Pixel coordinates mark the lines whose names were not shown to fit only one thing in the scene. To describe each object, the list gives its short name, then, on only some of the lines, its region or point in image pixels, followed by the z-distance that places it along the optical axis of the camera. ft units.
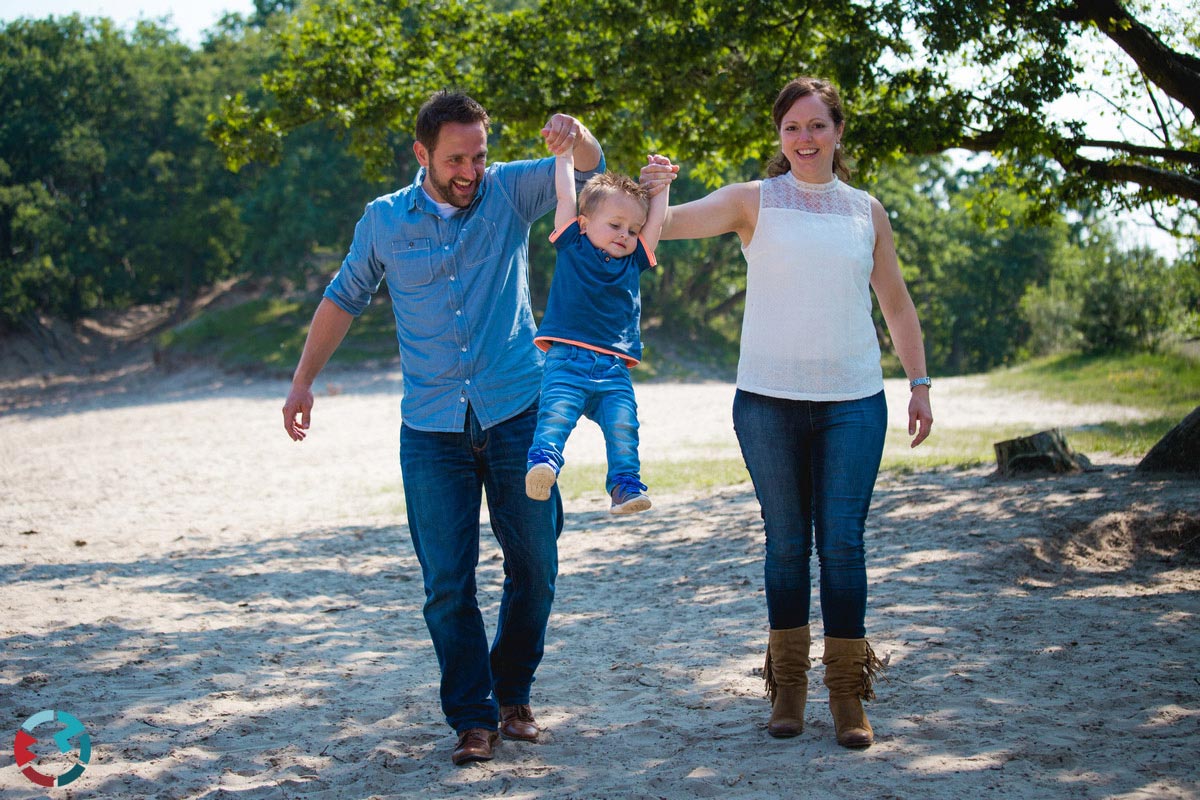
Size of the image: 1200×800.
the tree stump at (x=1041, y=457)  30.78
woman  12.11
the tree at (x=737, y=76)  29.63
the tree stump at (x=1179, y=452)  27.89
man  12.34
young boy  12.26
